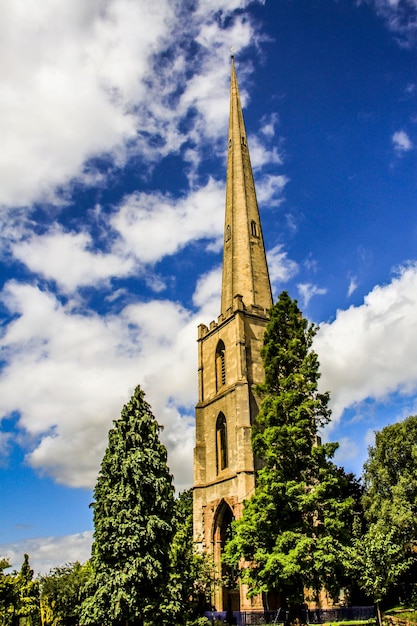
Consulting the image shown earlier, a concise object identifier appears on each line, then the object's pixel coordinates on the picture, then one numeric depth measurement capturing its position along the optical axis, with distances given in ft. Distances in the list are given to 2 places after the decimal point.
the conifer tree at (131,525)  53.52
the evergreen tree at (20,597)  86.94
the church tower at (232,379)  92.58
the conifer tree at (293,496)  58.90
